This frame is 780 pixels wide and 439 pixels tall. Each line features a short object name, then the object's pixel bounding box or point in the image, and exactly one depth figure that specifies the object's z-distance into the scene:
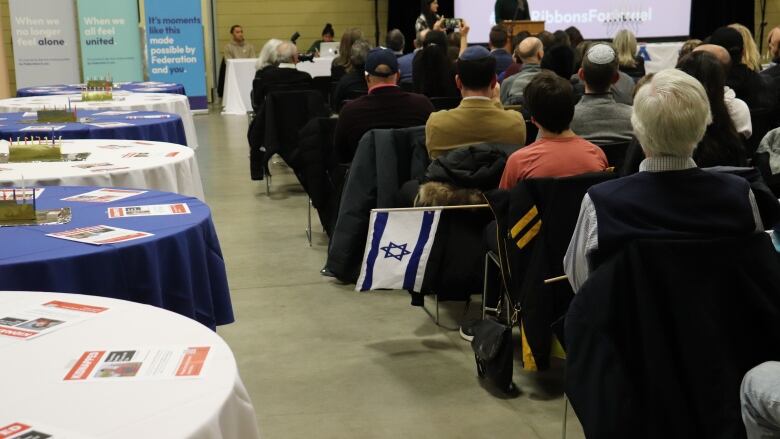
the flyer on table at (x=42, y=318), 1.77
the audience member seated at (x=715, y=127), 3.16
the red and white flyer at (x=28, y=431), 1.30
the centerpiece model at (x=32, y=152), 3.89
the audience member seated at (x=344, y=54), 8.05
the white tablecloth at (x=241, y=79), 13.00
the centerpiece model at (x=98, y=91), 6.96
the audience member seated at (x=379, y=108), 4.77
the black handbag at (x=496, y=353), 3.26
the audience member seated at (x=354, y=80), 6.95
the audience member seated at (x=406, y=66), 8.02
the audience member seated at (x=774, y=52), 5.52
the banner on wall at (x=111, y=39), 12.03
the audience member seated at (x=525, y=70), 6.06
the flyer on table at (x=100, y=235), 2.48
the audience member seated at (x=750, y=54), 5.71
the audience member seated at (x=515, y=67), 7.01
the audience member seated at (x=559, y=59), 5.76
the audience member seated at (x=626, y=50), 6.95
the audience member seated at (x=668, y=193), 2.03
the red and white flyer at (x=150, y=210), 2.83
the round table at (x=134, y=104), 6.54
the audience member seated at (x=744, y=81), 4.94
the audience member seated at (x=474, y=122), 3.94
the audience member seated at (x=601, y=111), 4.01
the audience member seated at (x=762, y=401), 1.84
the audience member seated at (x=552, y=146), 3.33
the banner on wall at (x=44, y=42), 11.62
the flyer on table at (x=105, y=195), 3.08
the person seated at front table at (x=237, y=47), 14.08
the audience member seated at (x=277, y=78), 7.86
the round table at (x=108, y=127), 4.93
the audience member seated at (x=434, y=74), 6.24
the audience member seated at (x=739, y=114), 4.13
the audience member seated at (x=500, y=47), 7.72
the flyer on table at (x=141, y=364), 1.54
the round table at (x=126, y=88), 8.34
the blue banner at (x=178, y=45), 12.80
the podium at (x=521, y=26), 10.27
